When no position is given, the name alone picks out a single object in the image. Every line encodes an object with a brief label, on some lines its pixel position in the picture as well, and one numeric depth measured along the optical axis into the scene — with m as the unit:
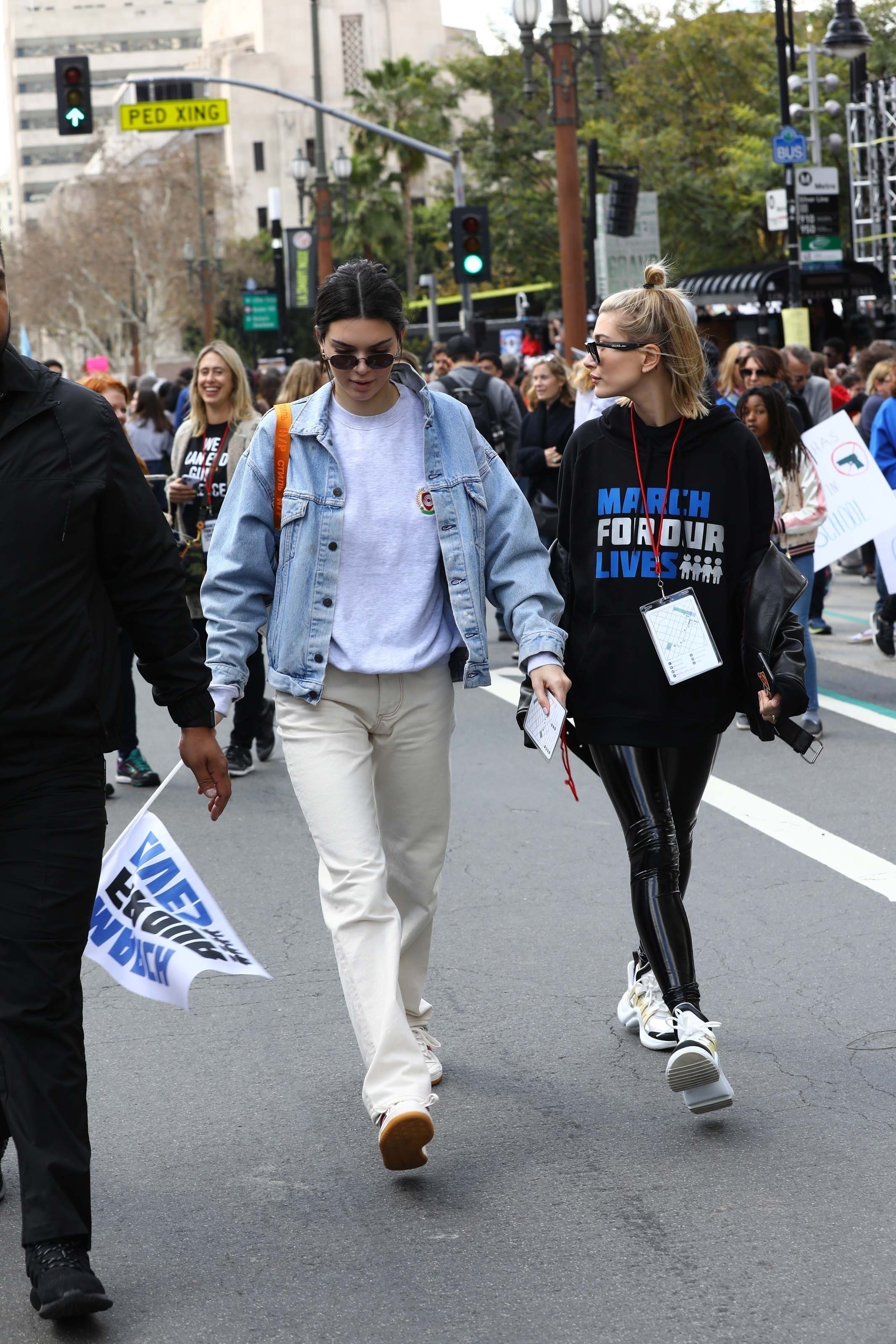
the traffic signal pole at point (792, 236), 21.38
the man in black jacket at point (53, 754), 3.42
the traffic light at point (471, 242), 23.61
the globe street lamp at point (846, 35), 23.78
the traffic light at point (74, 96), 25.34
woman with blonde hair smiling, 8.91
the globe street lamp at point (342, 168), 47.59
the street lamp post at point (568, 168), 17.91
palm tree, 64.56
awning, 38.72
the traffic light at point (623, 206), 22.11
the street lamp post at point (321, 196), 37.12
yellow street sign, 29.80
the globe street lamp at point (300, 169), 50.75
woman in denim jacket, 4.19
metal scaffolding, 38.16
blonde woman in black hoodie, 4.48
